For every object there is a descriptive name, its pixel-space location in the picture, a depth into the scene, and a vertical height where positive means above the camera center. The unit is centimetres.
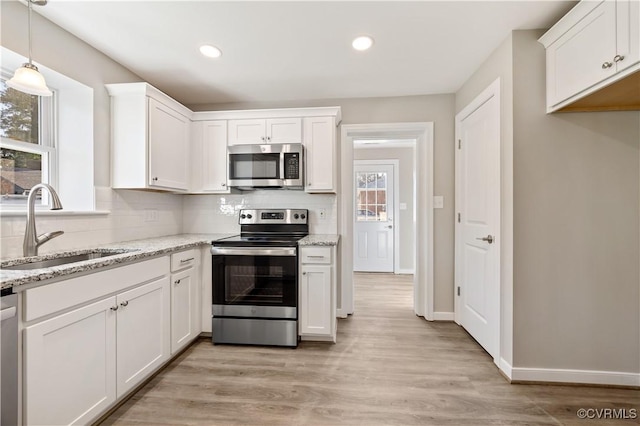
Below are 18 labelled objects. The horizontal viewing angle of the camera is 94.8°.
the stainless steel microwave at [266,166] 283 +46
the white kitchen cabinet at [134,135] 237 +63
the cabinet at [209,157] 303 +58
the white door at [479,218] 224 -4
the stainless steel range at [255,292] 253 -69
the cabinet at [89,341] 125 -66
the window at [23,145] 184 +46
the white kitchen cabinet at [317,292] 256 -69
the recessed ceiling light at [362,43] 212 +126
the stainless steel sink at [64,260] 162 -29
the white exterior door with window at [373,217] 554 -8
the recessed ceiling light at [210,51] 223 +126
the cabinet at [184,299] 226 -71
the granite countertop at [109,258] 119 -25
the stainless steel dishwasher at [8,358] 112 -56
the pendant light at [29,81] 143 +65
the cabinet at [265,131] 292 +83
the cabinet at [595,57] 141 +85
